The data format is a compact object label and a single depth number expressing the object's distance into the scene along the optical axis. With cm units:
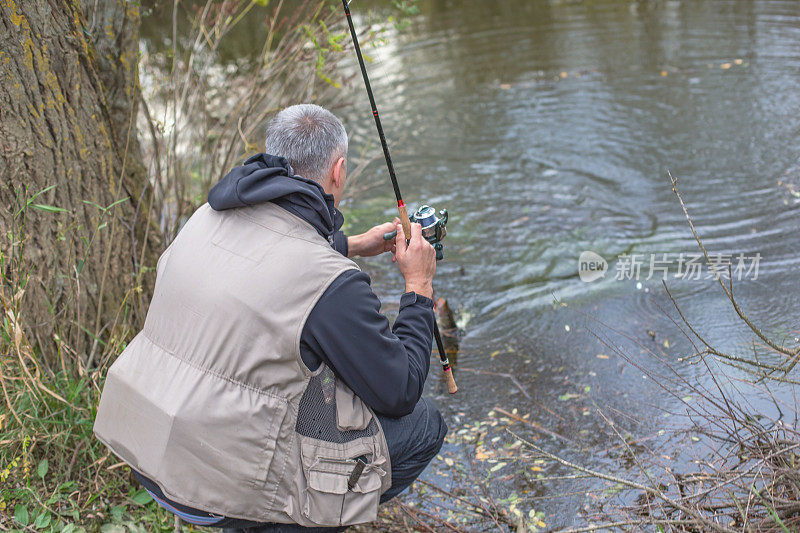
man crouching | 208
